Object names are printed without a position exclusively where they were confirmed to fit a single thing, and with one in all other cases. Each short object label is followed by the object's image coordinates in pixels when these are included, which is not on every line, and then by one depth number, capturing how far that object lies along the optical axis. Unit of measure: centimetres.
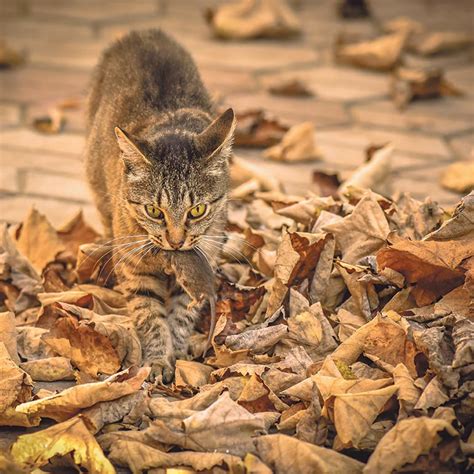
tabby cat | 738
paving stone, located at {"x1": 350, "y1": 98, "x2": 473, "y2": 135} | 1226
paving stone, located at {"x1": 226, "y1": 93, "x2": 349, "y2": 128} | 1246
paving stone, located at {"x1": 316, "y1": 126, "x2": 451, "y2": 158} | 1159
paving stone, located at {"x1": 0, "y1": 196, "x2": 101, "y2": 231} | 968
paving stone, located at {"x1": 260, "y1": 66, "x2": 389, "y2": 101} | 1337
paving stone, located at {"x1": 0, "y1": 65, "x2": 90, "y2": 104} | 1278
